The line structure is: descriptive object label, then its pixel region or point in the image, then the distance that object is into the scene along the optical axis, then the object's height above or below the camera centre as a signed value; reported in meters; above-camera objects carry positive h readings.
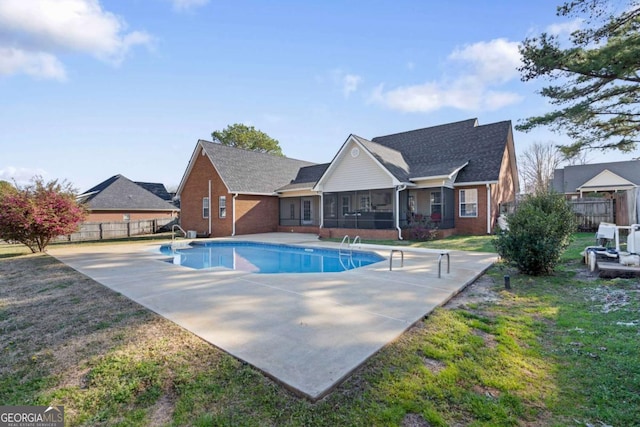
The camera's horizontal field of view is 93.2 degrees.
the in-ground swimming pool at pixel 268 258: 11.50 -1.93
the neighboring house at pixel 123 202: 27.17 +1.38
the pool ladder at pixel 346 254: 11.51 -1.83
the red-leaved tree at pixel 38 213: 12.41 +0.22
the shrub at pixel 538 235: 7.65 -0.62
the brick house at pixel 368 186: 18.02 +1.82
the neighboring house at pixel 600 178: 29.12 +3.29
